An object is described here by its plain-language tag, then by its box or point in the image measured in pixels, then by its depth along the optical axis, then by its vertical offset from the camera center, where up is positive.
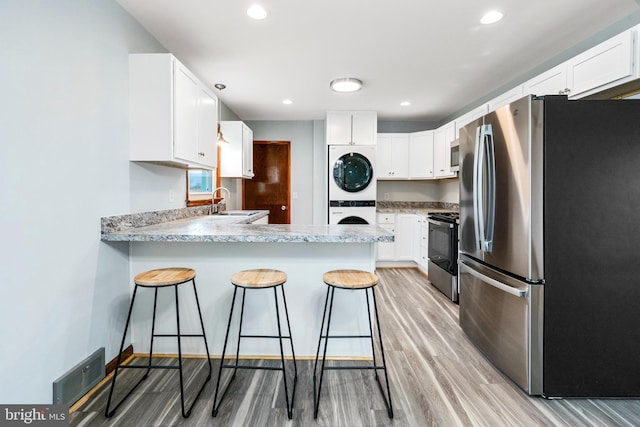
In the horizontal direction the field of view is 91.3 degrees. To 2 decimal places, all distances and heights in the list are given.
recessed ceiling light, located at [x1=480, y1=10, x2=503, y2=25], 2.17 +1.36
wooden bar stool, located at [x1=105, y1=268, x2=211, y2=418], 1.68 -0.39
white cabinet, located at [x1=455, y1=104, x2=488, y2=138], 3.39 +1.10
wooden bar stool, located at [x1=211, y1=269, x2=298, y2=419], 1.69 -0.40
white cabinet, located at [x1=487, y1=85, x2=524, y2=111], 2.80 +1.06
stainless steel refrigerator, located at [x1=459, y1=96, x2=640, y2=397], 1.79 -0.22
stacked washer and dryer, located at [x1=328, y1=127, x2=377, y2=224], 4.71 +0.40
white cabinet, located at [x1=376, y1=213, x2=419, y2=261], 4.91 -0.47
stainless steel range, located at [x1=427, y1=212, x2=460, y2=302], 3.47 -0.51
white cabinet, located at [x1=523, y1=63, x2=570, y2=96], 2.29 +0.99
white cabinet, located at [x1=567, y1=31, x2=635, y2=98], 1.84 +0.92
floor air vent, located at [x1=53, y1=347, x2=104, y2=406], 1.63 -0.95
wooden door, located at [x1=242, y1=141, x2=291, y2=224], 5.45 +0.49
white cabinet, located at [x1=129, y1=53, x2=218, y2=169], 2.18 +0.73
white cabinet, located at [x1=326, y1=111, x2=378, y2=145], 4.71 +1.21
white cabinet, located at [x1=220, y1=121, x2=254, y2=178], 4.01 +0.78
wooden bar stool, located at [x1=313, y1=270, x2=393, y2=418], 1.69 -0.40
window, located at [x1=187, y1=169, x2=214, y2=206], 3.37 +0.27
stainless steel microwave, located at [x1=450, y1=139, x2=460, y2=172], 3.82 +0.67
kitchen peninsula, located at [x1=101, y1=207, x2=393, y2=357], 2.17 -0.53
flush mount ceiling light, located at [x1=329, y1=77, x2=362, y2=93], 3.39 +1.38
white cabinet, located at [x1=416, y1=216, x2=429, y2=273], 4.41 -0.53
